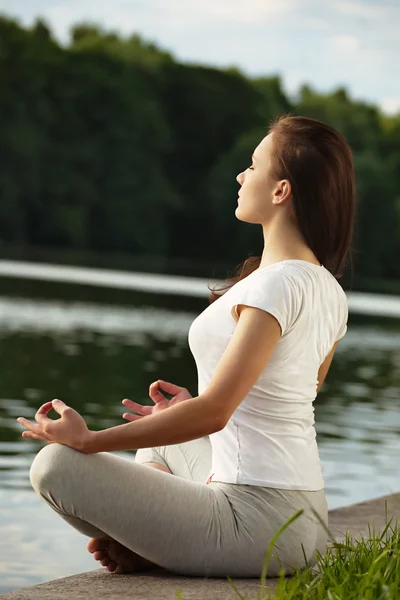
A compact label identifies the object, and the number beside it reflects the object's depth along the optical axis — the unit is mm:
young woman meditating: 5813
